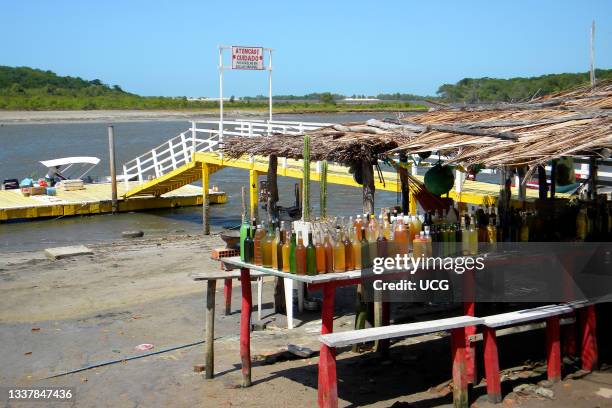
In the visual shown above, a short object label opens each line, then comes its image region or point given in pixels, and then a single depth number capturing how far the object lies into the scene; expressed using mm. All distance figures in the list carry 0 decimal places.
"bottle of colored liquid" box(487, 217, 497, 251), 7367
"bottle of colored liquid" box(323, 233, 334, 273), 6672
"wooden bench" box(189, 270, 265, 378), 7715
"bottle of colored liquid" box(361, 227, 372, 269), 6801
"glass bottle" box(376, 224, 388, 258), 6879
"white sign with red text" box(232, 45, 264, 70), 21595
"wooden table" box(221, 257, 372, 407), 6355
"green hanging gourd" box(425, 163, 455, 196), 8453
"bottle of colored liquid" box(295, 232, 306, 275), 6602
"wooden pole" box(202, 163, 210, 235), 20031
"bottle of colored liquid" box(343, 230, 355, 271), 6762
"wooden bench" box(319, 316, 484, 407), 6297
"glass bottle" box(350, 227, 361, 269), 6770
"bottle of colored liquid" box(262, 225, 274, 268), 6918
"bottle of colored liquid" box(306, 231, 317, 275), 6590
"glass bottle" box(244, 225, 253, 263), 7102
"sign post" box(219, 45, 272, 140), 21484
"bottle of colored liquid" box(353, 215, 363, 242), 7152
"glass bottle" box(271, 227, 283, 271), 6839
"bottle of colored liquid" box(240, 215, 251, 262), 7193
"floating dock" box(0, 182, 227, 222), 22703
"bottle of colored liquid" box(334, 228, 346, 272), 6703
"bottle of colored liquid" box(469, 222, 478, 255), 7164
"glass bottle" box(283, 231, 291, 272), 6711
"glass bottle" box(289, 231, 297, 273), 6684
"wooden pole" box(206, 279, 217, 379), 7715
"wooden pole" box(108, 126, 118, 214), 23734
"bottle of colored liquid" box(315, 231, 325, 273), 6633
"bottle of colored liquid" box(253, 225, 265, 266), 7012
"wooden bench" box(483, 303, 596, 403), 6832
